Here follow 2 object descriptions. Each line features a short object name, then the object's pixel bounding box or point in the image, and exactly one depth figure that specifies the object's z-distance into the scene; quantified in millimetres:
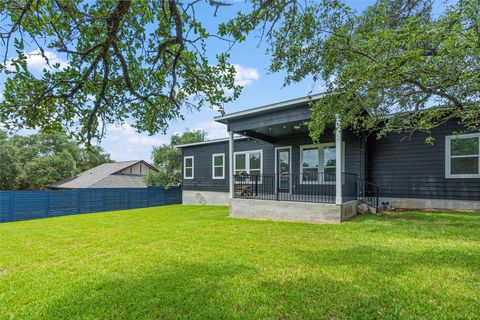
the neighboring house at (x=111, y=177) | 22578
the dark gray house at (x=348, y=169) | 8117
